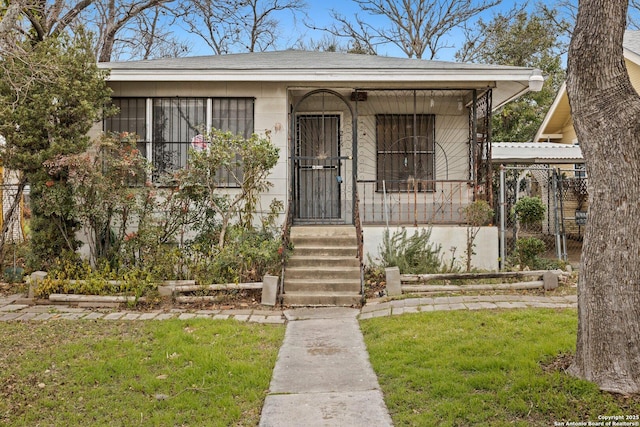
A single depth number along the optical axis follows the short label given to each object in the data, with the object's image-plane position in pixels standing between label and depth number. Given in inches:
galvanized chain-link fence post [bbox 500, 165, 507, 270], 355.9
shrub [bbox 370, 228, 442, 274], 327.6
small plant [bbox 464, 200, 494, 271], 351.9
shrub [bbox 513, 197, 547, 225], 373.1
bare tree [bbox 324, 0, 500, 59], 964.6
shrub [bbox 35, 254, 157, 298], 293.0
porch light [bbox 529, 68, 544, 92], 348.7
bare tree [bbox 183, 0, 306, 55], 907.4
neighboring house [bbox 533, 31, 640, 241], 503.5
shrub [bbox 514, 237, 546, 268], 345.7
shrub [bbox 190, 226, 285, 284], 302.0
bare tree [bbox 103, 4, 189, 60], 808.7
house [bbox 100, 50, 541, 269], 354.9
